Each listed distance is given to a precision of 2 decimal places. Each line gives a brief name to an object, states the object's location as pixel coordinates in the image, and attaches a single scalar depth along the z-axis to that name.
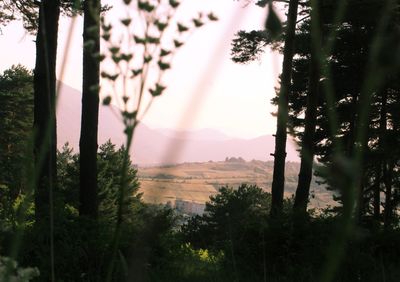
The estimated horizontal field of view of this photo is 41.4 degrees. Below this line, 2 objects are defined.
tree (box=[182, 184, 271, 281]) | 7.47
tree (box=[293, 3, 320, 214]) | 14.73
